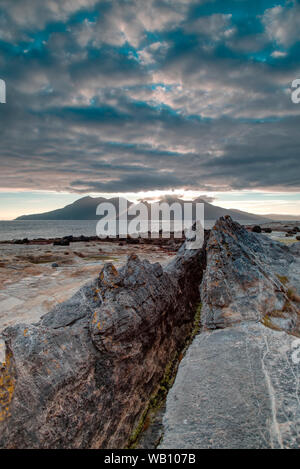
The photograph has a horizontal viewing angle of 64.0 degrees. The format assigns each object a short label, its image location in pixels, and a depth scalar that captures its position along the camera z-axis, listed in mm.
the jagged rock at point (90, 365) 3584
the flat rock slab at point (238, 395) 3570
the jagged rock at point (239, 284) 6707
